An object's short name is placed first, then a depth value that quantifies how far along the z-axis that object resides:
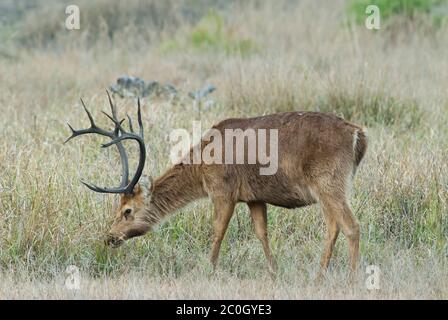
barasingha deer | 15.93
